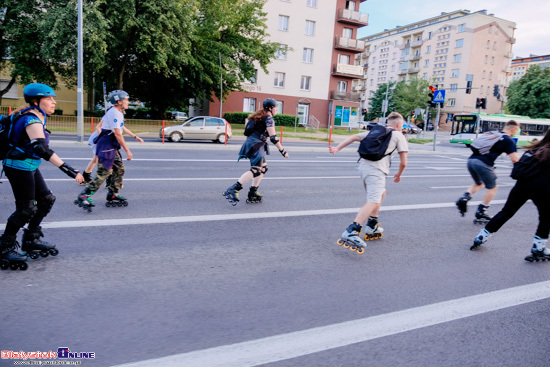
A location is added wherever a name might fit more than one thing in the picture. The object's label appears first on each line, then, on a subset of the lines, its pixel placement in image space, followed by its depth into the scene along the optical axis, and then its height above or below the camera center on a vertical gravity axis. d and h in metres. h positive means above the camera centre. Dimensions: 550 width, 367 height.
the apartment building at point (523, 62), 131.12 +24.08
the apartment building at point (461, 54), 74.94 +14.55
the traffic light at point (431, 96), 23.46 +1.74
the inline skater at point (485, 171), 6.85 -0.76
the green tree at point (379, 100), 81.00 +4.60
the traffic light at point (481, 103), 27.79 +1.81
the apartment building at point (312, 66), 42.94 +5.75
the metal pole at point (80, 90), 17.70 +0.54
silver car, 22.36 -1.12
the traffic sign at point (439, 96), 23.53 +1.78
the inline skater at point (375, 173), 5.02 -0.67
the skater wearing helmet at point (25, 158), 3.84 -0.57
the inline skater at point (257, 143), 7.13 -0.52
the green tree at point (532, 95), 60.28 +5.79
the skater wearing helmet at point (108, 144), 6.31 -0.63
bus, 36.11 +0.35
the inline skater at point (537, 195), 4.91 -0.78
